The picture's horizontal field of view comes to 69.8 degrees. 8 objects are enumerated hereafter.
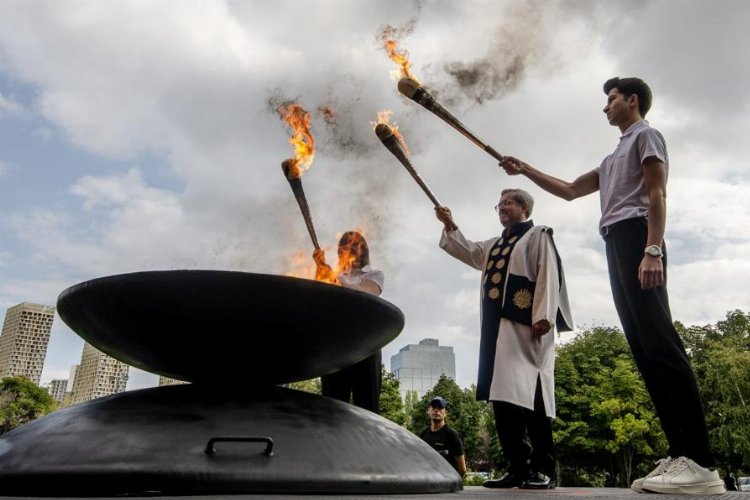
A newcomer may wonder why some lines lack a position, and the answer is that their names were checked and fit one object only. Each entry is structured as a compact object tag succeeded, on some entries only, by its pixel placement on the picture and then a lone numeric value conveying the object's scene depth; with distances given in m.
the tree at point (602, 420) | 27.64
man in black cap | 7.32
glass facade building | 132.75
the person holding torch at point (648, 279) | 2.48
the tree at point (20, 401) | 38.78
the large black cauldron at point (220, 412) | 1.86
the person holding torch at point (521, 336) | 3.56
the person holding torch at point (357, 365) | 5.06
